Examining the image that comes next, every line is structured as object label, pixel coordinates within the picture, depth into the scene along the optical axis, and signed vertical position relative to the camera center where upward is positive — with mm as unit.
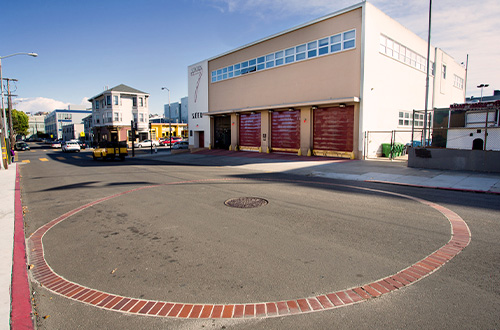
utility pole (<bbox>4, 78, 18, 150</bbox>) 38222 +6830
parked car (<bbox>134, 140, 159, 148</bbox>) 54531 -1039
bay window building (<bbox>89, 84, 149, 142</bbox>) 62438 +6134
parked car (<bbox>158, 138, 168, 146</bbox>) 58238 -711
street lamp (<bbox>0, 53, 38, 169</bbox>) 19433 +44
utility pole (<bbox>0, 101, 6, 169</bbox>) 19364 -778
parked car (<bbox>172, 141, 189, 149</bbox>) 40725 -1100
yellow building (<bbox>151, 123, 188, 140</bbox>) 72562 +2234
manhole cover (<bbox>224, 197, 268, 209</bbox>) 7803 -1848
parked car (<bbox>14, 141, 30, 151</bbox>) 51912 -1114
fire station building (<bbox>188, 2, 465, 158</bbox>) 20938 +4669
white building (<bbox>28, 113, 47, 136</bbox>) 147550 +8821
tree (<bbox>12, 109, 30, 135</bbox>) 77681 +5247
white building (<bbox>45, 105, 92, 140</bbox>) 118062 +8856
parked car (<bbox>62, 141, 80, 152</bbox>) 41688 -1114
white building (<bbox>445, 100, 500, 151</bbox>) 17141 +787
